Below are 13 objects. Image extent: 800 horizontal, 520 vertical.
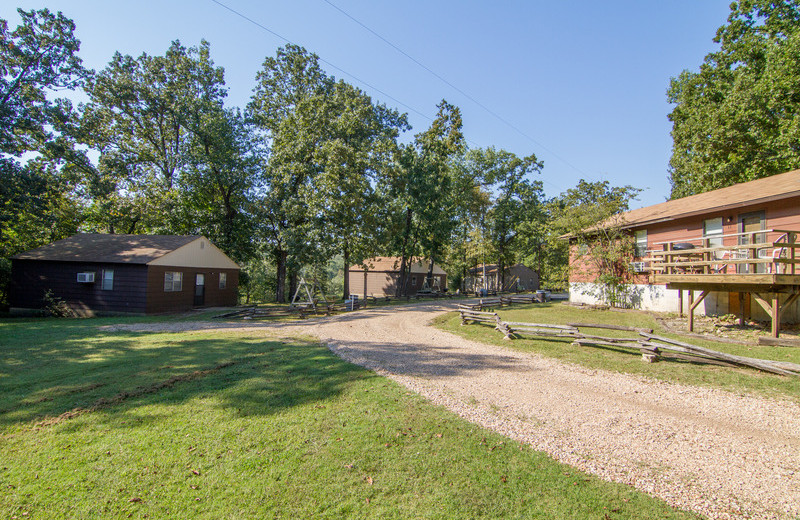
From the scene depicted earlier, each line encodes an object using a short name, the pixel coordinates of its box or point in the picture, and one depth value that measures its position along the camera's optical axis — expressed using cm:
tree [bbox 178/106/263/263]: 2775
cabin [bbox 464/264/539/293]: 5034
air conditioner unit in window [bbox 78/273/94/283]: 1962
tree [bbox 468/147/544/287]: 4509
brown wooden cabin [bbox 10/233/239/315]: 1930
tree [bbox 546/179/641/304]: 2067
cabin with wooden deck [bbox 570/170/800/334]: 1161
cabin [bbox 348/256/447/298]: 4269
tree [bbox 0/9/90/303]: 2000
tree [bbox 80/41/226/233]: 2748
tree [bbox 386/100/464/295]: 3239
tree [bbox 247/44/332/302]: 2602
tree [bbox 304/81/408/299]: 2550
